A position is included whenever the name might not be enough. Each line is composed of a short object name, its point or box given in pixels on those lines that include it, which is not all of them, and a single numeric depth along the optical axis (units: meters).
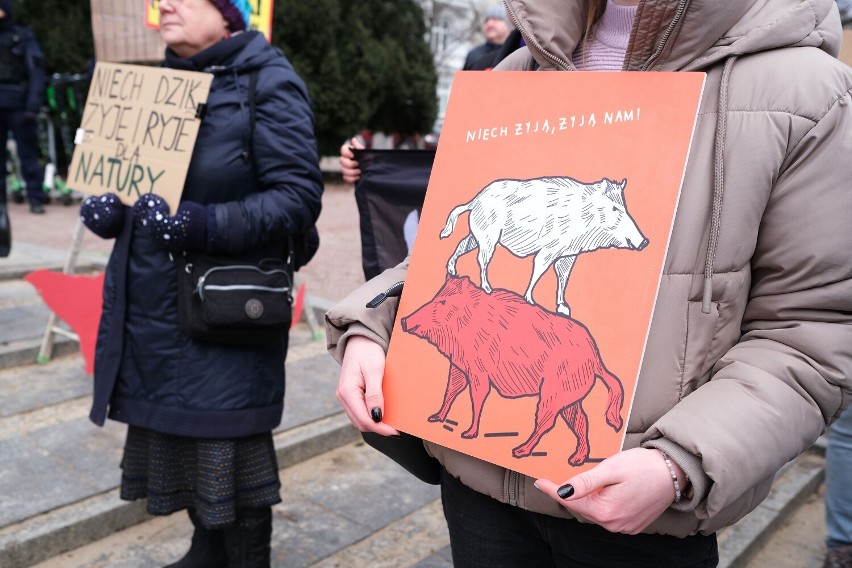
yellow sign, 4.30
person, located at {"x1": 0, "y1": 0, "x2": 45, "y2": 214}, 8.01
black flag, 2.64
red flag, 4.10
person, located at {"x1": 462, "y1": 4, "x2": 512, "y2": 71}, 5.64
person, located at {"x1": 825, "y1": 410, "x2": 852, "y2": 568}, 2.59
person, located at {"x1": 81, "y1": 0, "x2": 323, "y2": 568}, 2.28
